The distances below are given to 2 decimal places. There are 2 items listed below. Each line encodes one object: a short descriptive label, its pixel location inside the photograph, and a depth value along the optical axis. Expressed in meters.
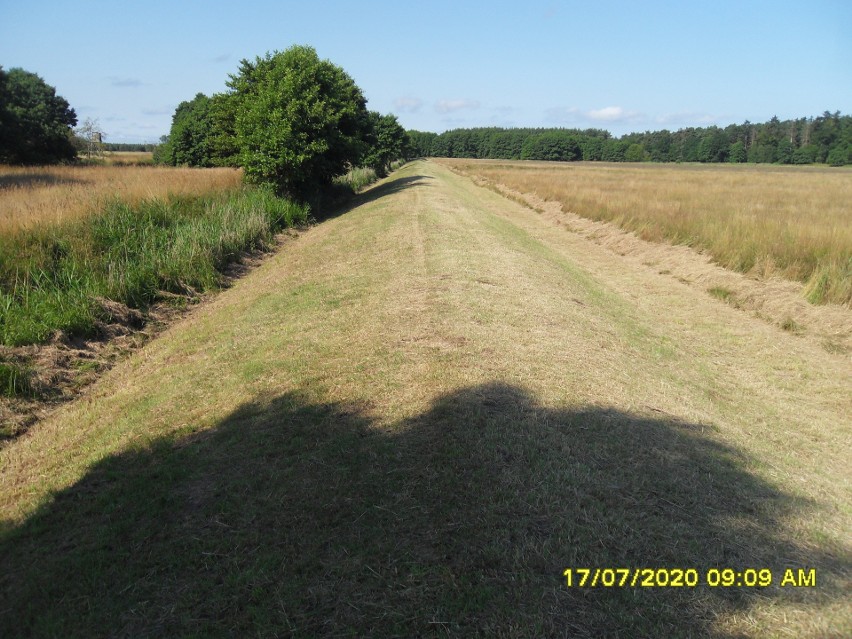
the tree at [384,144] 42.53
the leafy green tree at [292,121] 18.25
